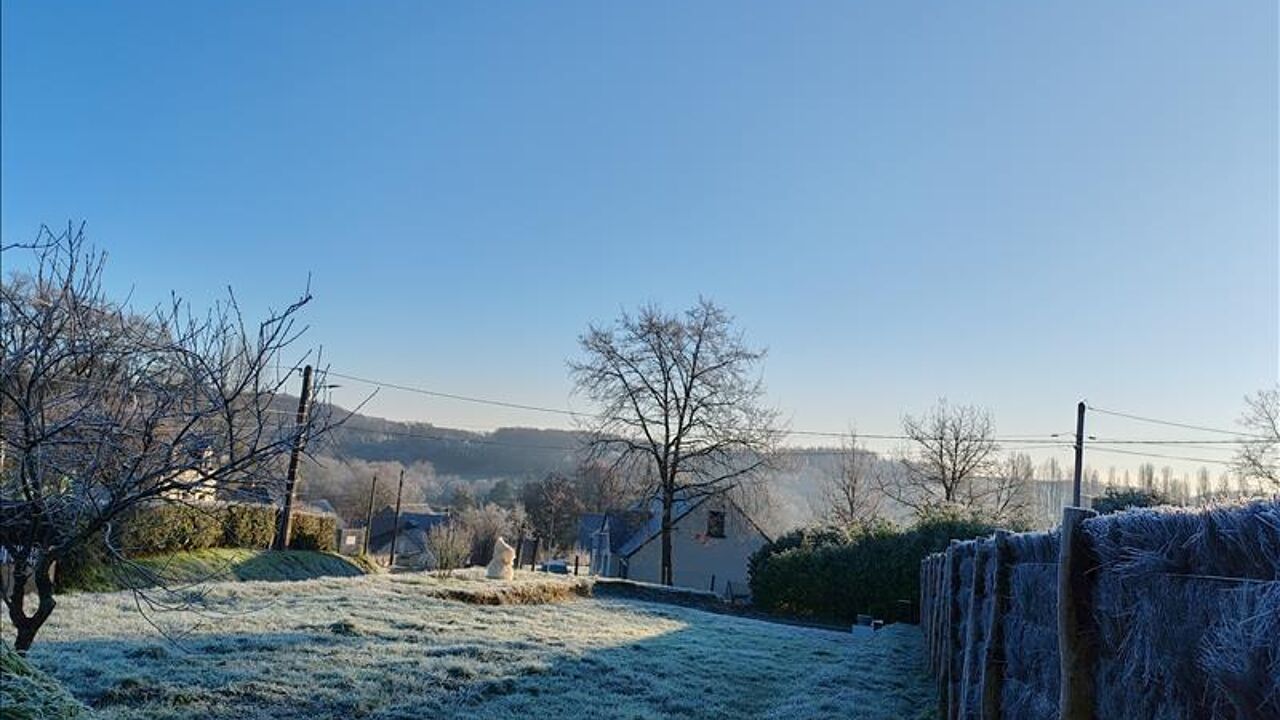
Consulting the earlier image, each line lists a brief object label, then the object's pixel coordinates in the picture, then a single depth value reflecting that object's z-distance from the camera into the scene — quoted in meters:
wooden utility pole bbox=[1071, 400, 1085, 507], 20.58
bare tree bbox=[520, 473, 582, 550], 47.47
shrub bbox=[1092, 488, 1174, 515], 15.73
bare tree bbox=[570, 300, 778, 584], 28.02
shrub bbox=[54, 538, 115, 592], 12.20
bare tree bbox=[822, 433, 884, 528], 33.31
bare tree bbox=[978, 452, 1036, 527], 28.72
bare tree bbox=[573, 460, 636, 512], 28.34
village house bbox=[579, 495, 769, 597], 31.75
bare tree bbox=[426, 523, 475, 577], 18.75
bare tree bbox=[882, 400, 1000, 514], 30.70
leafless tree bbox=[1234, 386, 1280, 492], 20.41
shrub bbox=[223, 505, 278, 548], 19.03
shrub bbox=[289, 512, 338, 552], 21.44
